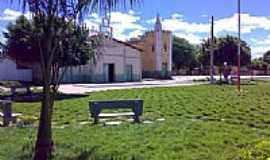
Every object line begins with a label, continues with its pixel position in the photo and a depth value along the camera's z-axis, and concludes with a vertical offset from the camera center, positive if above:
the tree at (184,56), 52.77 +3.32
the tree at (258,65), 51.88 +1.24
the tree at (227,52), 35.78 +2.77
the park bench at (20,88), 15.96 -1.00
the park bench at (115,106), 7.07 -0.97
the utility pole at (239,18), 16.13 +3.47
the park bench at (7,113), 7.09 -1.13
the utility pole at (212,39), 27.84 +3.65
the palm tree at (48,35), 4.10 +0.63
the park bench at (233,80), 27.08 -0.99
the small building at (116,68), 28.92 +0.53
